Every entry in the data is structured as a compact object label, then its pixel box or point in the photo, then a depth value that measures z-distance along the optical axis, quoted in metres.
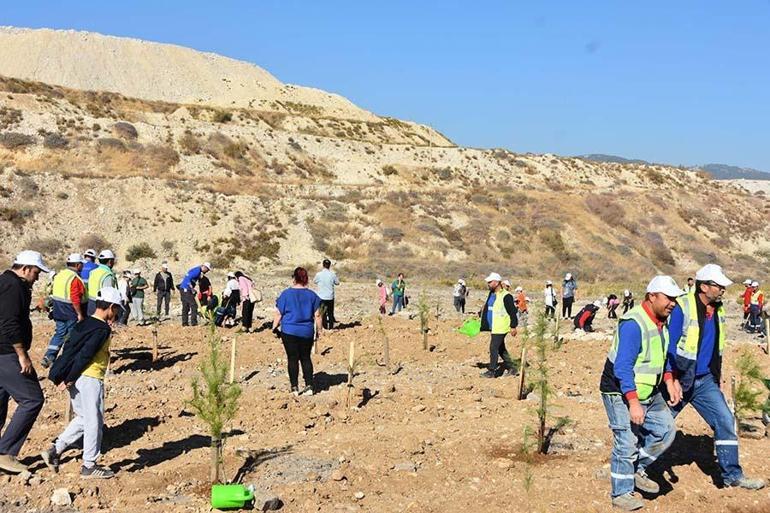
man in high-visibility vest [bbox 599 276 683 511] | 5.40
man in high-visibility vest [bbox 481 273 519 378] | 10.54
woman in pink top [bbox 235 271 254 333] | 14.88
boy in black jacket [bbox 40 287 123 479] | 6.28
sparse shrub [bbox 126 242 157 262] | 33.44
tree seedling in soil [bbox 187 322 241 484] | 6.24
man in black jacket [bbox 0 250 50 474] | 6.38
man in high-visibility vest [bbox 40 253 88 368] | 9.23
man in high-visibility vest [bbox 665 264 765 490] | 5.91
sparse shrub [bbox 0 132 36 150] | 43.97
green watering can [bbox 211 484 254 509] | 5.82
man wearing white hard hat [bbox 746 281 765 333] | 19.62
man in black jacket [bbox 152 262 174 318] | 16.91
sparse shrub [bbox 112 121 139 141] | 48.62
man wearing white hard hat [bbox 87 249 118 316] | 9.66
